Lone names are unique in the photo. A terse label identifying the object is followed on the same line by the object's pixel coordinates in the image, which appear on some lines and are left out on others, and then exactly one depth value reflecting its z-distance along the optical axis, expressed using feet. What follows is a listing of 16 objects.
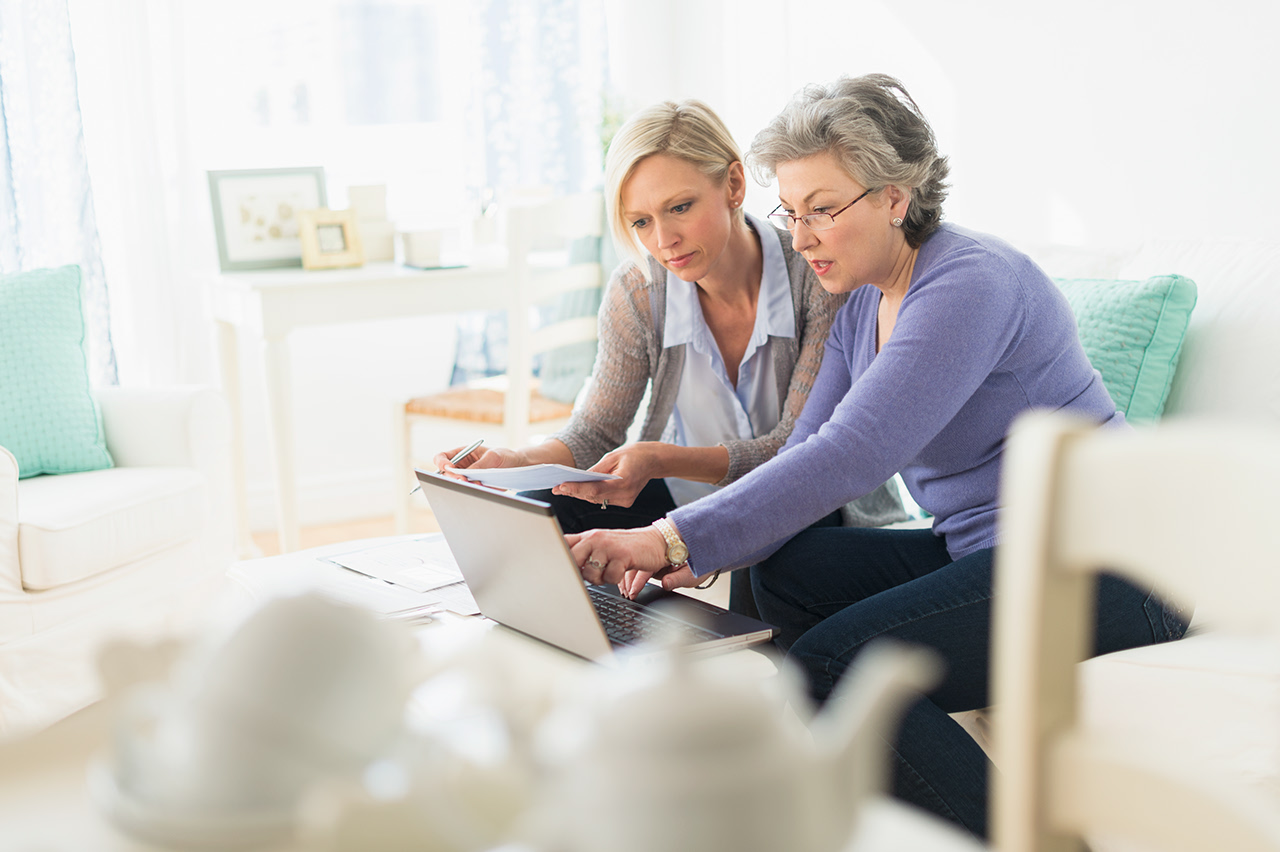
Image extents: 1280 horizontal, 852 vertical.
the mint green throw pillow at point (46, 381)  7.63
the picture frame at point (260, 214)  9.96
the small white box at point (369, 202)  10.52
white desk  9.32
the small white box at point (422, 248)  10.10
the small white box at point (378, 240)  10.50
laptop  3.46
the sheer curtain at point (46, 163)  9.64
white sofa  3.84
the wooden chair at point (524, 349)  9.18
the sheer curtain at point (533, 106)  11.95
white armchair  6.75
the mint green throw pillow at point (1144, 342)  5.33
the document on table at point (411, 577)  4.42
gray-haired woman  4.19
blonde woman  5.68
